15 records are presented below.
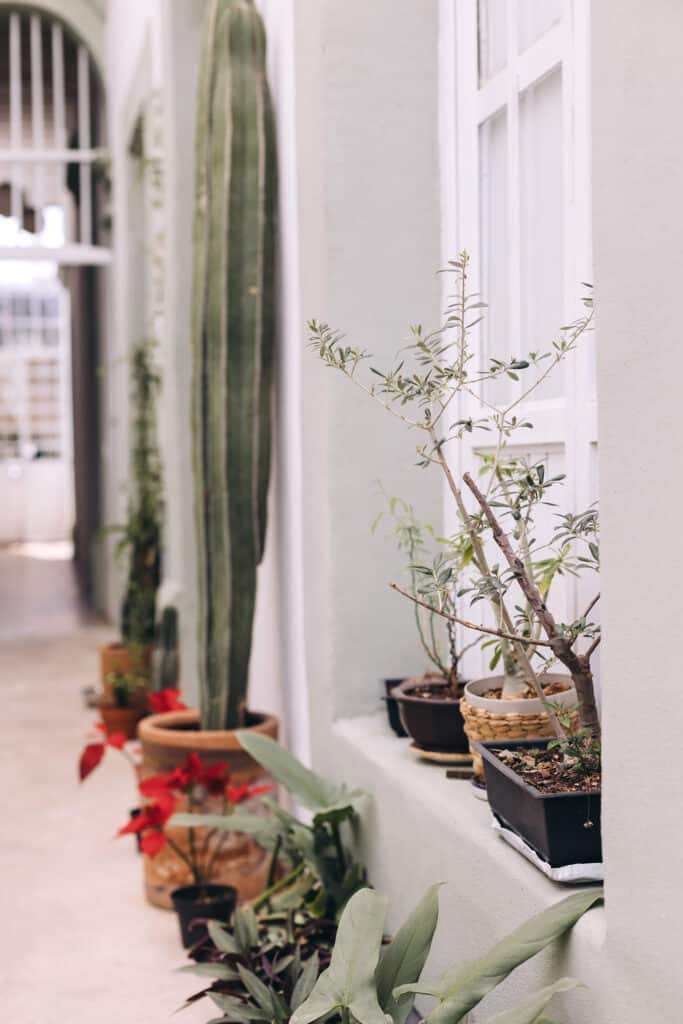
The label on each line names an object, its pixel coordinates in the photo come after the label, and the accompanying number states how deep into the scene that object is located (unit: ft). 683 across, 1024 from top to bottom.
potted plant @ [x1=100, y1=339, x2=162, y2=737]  17.97
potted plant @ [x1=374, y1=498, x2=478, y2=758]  7.43
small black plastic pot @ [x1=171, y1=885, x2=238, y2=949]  9.20
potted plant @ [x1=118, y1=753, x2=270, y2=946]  9.28
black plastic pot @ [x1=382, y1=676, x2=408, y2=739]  8.29
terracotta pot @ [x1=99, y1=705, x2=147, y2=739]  17.66
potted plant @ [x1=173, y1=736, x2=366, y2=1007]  6.92
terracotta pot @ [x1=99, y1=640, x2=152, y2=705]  18.44
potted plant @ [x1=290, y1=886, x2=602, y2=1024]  4.94
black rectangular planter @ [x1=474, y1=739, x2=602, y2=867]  5.24
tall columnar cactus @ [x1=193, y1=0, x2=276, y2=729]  10.44
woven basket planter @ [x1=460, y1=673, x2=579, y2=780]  6.48
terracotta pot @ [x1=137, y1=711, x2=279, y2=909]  10.21
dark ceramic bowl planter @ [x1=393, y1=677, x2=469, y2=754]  7.41
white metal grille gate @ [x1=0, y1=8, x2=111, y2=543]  25.88
